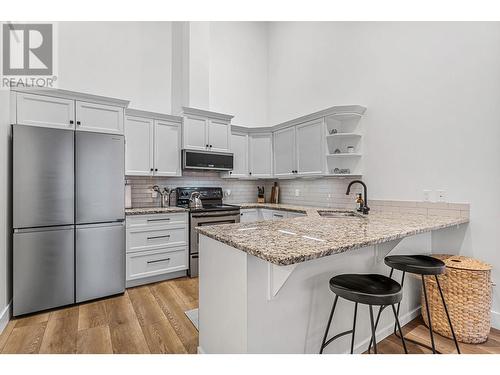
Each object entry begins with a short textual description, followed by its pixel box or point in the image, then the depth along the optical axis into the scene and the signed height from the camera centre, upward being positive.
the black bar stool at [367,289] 1.27 -0.52
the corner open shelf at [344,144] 3.38 +0.59
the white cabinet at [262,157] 4.56 +0.54
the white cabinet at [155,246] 3.14 -0.73
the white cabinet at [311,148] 3.58 +0.58
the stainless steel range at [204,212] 3.54 -0.33
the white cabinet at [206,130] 3.81 +0.87
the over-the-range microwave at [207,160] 3.77 +0.42
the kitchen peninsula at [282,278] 1.35 -0.54
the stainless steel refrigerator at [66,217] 2.41 -0.29
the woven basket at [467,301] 2.06 -0.90
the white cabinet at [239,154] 4.43 +0.58
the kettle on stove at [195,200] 3.93 -0.18
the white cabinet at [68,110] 2.58 +0.82
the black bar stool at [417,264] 1.71 -0.51
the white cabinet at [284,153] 4.09 +0.58
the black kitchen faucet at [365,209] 2.80 -0.22
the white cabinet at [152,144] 3.43 +0.60
